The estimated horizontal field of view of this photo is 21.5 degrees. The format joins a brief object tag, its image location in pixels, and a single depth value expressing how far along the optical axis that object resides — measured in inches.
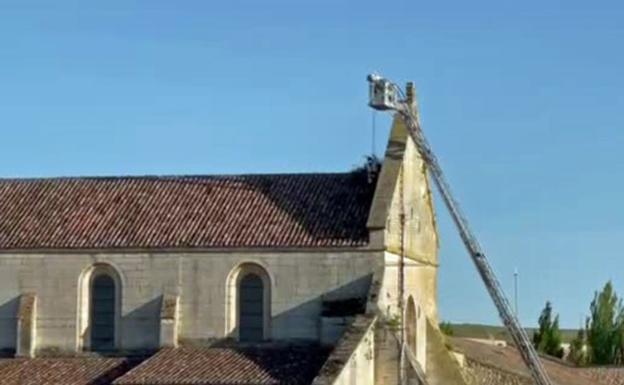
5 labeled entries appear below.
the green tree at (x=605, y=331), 4288.9
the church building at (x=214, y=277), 2161.7
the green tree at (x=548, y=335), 4414.4
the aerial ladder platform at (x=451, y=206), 2329.0
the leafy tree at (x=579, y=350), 4308.8
